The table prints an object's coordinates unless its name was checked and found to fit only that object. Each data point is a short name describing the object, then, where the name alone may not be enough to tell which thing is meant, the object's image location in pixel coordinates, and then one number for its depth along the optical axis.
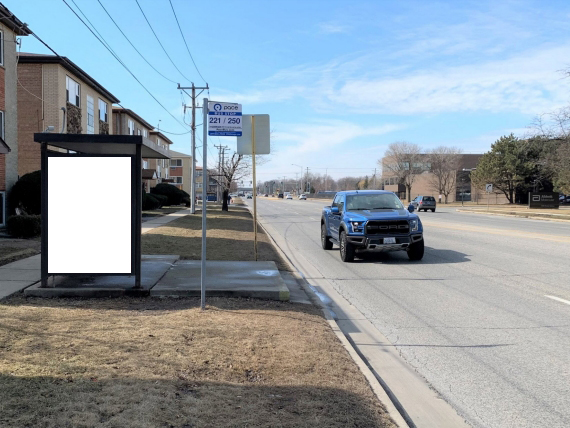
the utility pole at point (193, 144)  33.75
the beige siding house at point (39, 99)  25.98
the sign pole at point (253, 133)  10.82
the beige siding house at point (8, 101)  19.77
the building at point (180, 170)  88.58
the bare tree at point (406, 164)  87.12
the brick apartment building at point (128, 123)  48.12
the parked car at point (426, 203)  46.88
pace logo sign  7.86
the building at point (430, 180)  86.19
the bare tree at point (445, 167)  83.50
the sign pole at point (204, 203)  6.34
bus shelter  7.43
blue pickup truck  12.45
